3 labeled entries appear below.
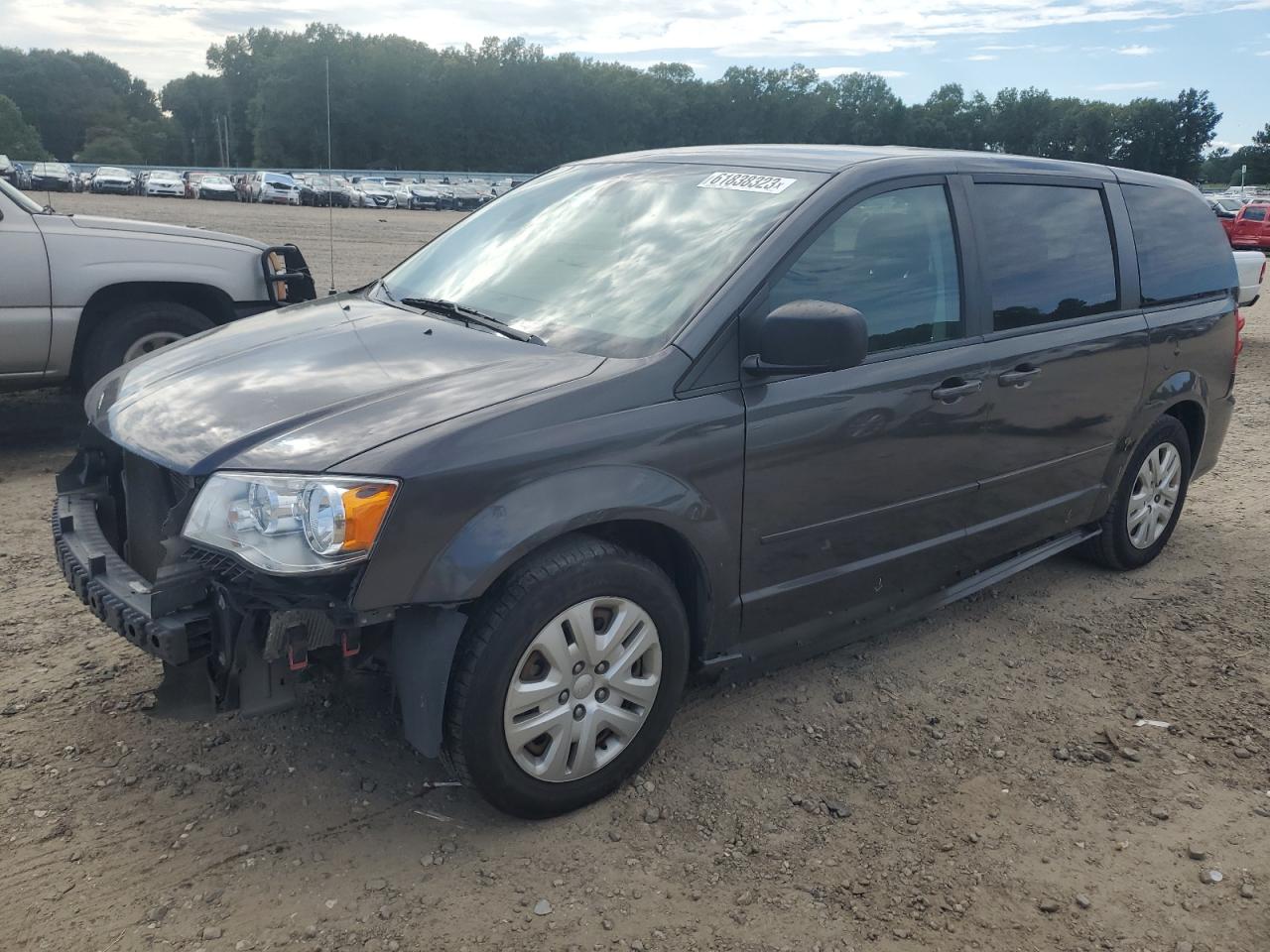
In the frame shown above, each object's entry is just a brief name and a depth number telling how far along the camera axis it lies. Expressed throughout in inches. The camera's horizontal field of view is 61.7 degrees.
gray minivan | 101.0
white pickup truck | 244.8
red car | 1091.3
